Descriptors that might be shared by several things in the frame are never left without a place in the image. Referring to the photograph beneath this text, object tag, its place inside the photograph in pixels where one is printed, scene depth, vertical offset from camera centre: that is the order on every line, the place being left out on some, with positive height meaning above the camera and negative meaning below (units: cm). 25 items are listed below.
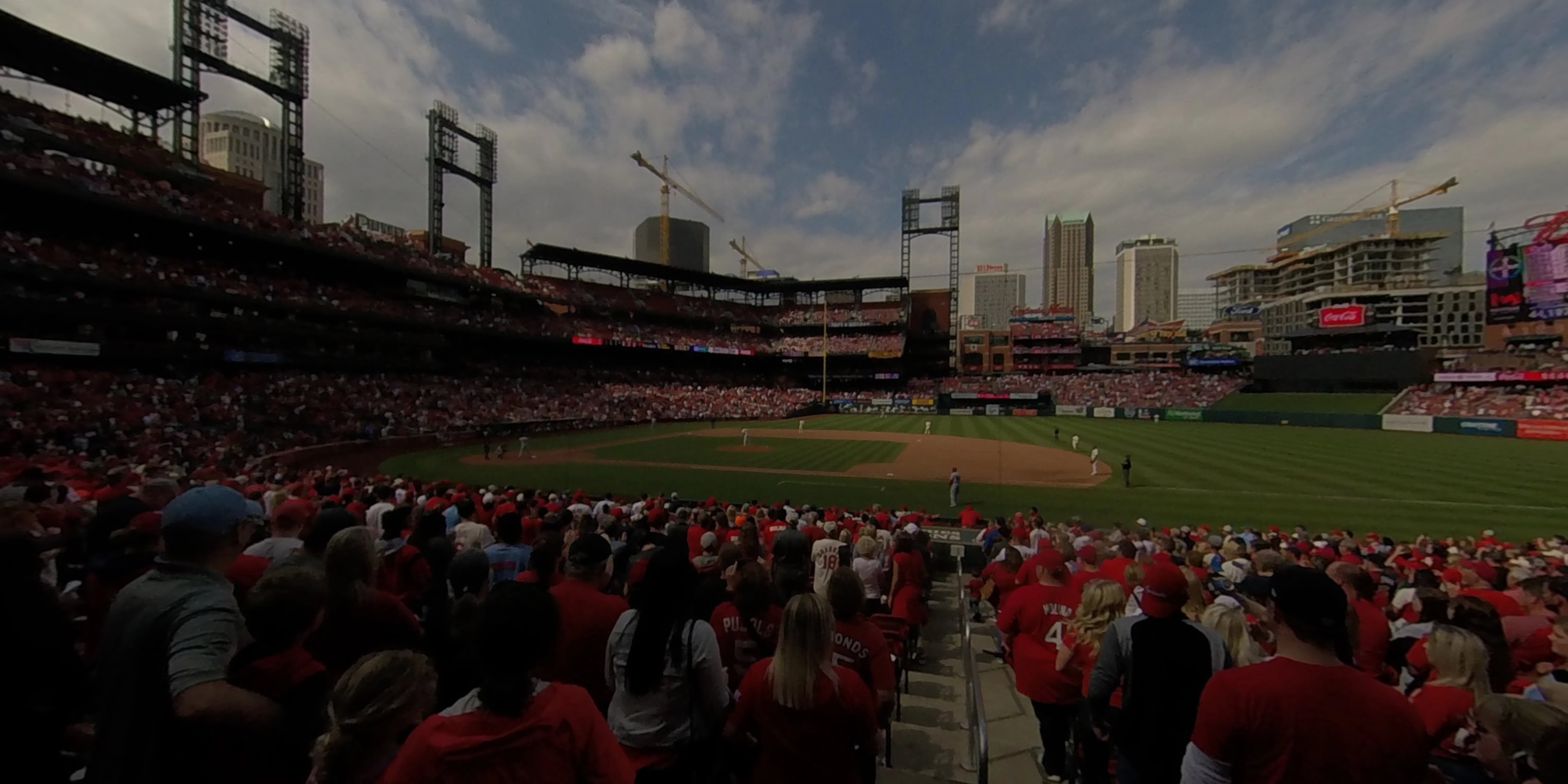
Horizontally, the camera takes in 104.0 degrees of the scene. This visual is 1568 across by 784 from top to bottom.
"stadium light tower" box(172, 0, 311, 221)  3919 +2147
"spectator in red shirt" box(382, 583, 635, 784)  196 -117
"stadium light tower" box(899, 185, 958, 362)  8825 +2481
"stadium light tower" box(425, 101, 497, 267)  5794 +2193
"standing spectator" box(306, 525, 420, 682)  343 -135
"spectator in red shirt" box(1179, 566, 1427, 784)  235 -127
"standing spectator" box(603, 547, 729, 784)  311 -150
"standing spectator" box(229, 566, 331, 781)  254 -123
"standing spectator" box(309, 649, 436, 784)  207 -114
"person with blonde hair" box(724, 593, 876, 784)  282 -153
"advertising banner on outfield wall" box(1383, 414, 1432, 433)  4550 -179
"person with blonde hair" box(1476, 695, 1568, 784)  235 -139
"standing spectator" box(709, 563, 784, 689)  387 -151
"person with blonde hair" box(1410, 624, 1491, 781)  326 -160
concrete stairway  558 -348
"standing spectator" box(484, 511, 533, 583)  573 -163
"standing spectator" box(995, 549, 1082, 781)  502 -216
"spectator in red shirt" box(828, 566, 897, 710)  358 -148
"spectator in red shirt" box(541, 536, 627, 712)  368 -154
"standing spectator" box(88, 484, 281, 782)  243 -127
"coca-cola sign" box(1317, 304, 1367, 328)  7331 +995
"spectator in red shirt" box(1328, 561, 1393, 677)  497 -194
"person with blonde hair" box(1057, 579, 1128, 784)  441 -185
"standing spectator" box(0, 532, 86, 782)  279 -138
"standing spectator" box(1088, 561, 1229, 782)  351 -160
